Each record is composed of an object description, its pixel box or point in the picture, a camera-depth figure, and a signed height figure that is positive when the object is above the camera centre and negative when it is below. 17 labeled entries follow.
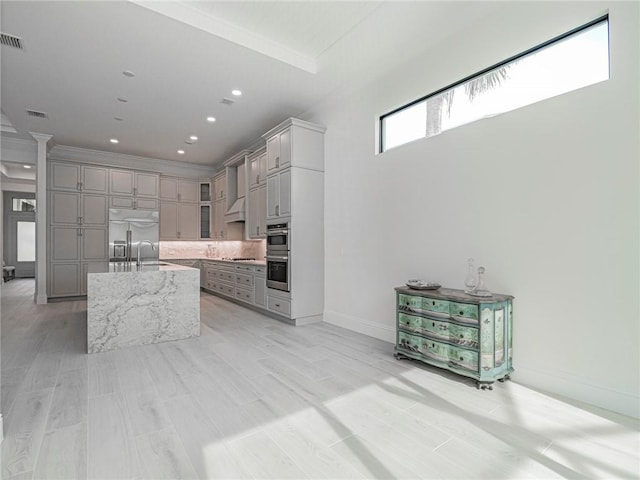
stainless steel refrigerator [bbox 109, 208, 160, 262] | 6.73 +0.09
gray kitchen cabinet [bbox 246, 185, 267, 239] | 5.46 +0.48
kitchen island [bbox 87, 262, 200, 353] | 3.42 -0.72
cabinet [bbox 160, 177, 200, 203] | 7.57 +1.23
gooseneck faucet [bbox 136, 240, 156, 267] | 6.76 -0.04
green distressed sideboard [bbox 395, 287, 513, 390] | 2.46 -0.72
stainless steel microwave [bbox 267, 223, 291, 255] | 4.57 +0.05
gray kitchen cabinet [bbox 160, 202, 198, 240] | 7.53 +0.49
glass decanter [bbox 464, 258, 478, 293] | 2.74 -0.31
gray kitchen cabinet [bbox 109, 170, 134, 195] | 6.92 +1.26
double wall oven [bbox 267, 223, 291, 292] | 4.55 -0.21
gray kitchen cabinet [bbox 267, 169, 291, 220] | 4.58 +0.68
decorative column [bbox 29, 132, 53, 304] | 6.06 +0.33
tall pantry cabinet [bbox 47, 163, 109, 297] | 6.38 +0.35
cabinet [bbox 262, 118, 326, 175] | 4.55 +1.37
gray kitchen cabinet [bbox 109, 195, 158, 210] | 6.93 +0.83
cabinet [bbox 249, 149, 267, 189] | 5.48 +1.25
